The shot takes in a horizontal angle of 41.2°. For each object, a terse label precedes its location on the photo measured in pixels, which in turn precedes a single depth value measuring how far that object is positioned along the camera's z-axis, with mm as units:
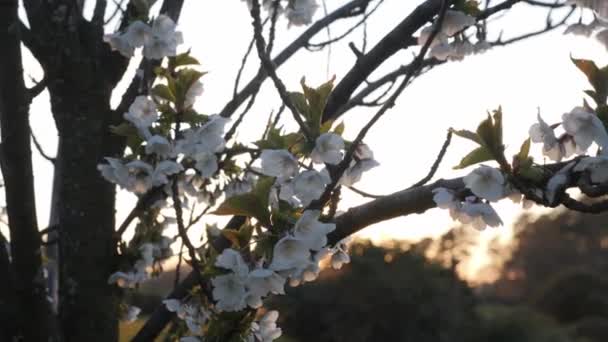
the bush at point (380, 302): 10336
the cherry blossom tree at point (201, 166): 1143
